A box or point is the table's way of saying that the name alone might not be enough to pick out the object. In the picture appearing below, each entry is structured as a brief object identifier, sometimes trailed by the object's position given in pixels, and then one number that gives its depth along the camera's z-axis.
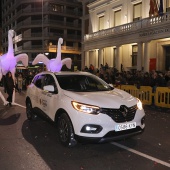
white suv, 4.01
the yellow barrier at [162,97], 8.74
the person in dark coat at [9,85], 9.45
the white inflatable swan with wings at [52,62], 14.37
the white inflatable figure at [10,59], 10.67
